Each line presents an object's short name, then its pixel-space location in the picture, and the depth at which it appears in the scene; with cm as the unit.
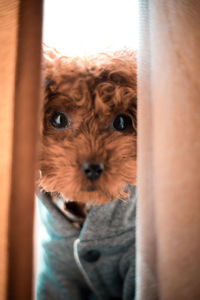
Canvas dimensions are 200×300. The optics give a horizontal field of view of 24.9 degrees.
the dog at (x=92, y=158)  37
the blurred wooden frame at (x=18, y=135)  29
